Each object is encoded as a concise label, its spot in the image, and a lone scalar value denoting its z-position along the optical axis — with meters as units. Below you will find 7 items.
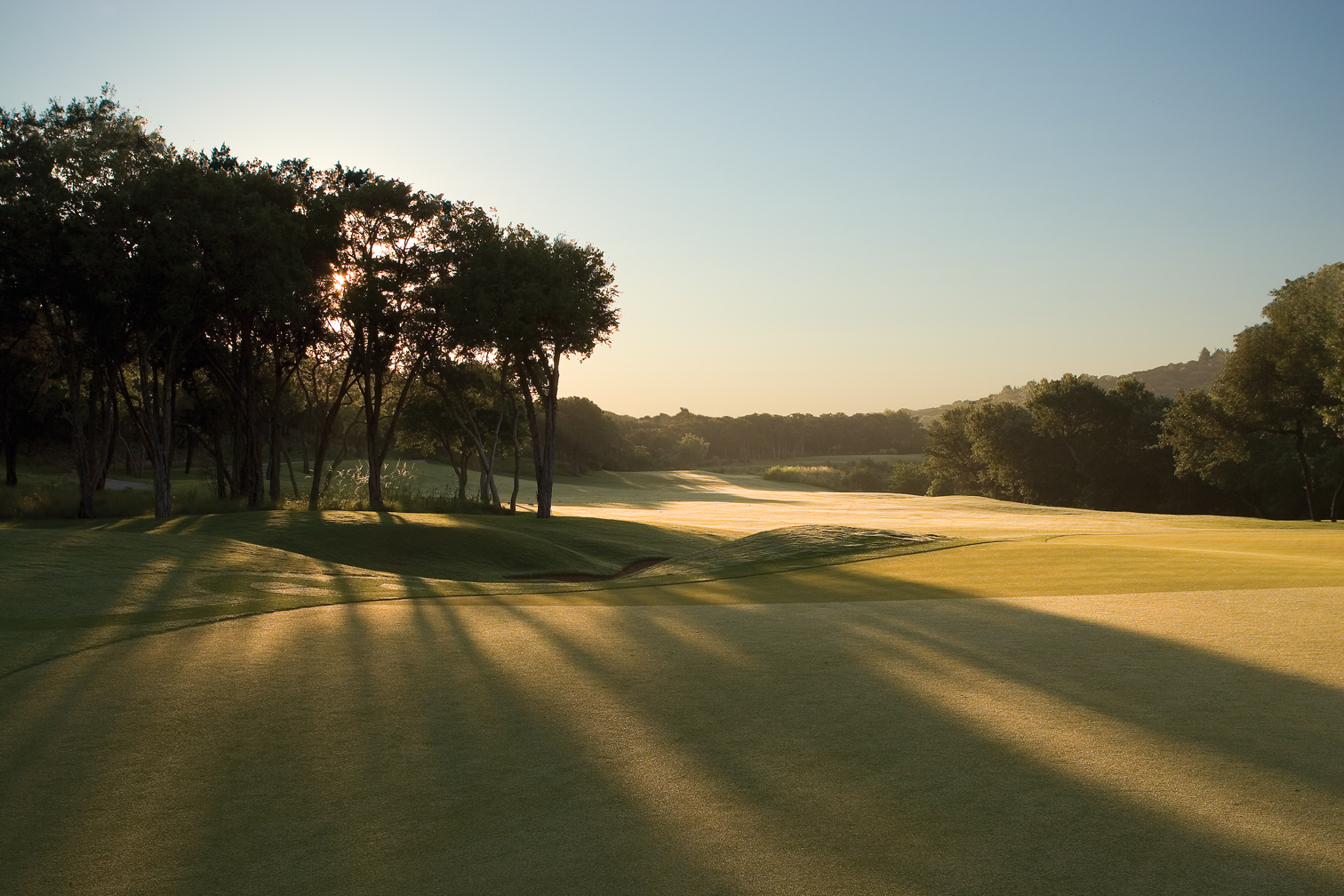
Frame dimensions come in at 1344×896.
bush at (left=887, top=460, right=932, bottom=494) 91.12
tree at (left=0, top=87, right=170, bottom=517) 24.69
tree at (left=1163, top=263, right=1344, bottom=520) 39.56
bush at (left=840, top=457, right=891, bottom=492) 98.06
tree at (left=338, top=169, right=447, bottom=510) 32.16
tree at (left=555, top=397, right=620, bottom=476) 86.56
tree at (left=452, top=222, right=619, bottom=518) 32.53
